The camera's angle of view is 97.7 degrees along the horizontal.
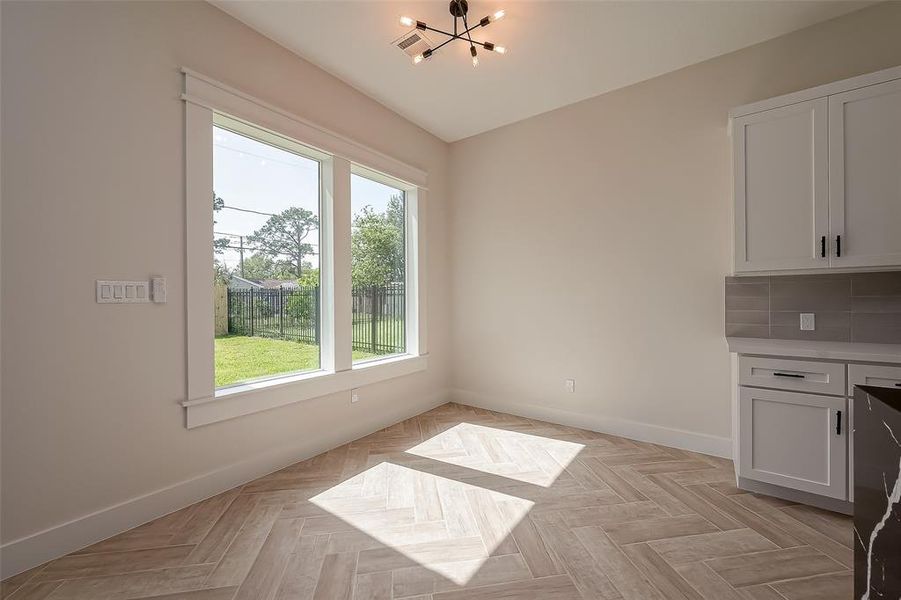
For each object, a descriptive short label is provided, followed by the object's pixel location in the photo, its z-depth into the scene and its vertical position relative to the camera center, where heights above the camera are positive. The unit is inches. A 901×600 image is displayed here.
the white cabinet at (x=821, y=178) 87.7 +28.4
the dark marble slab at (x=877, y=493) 28.3 -14.9
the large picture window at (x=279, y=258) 96.8 +12.9
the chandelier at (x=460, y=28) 97.3 +71.7
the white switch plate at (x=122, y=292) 80.7 +2.1
